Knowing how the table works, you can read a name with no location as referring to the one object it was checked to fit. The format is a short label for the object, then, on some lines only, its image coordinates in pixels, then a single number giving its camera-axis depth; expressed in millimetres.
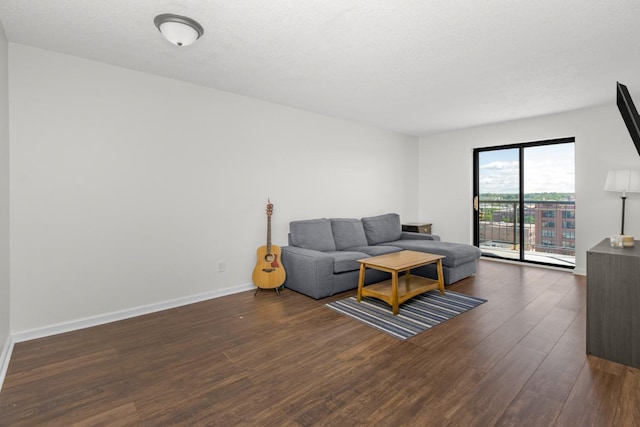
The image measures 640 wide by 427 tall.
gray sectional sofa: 3645
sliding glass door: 4926
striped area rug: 2779
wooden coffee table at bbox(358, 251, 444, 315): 3141
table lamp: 3816
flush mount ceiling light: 2168
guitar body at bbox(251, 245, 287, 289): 3766
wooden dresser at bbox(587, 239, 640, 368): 2102
